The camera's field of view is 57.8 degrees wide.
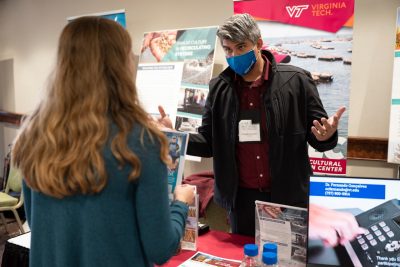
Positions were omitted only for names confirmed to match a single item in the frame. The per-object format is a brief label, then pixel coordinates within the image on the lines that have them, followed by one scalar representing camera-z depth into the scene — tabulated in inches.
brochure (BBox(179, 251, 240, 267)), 50.7
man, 64.6
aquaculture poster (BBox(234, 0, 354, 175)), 102.7
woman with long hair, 31.5
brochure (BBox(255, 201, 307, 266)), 48.3
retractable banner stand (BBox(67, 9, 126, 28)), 144.8
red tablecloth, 53.2
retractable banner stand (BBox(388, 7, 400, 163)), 100.0
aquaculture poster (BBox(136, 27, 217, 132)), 130.4
